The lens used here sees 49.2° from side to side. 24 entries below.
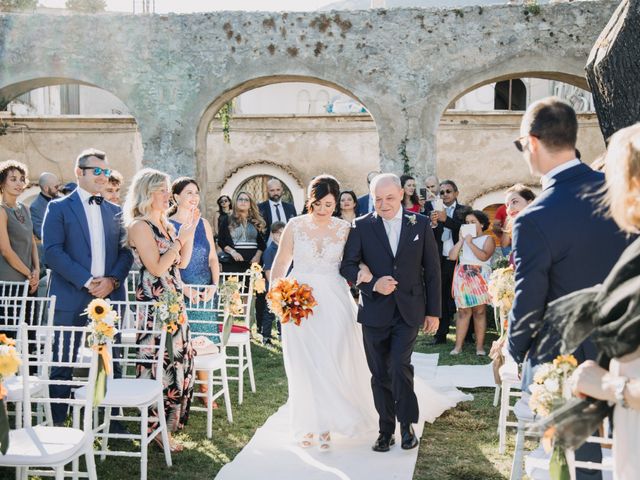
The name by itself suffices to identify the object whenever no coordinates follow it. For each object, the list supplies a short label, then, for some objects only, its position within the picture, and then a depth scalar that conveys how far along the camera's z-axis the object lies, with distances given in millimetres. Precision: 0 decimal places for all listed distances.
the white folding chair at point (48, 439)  3607
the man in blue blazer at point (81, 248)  5766
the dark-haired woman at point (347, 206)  9141
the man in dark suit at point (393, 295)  5242
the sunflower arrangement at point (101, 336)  4133
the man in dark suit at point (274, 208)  10734
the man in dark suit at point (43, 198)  8789
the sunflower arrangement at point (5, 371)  3105
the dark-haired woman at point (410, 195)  9398
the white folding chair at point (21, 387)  4586
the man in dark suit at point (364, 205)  10083
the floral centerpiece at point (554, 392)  2648
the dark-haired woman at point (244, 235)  10030
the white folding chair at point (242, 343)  6879
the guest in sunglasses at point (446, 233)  9503
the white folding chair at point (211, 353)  5930
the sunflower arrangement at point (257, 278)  7211
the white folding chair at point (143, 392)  4715
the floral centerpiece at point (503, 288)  5434
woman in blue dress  6594
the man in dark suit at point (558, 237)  3193
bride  5480
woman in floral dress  5328
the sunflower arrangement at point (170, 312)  5188
